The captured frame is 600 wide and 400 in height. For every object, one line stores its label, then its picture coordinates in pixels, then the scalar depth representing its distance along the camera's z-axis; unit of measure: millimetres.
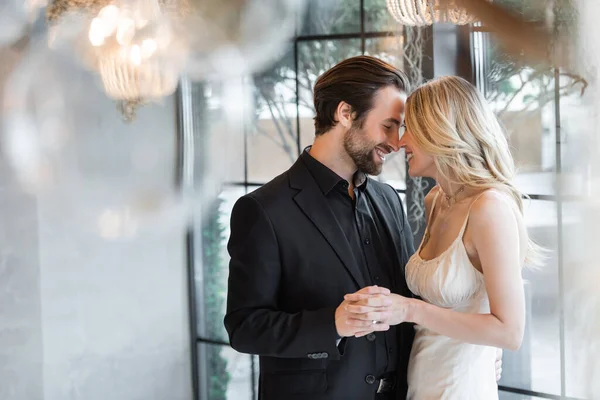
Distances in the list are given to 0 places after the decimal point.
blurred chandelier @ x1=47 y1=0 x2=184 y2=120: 4066
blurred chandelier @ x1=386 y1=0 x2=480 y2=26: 3371
